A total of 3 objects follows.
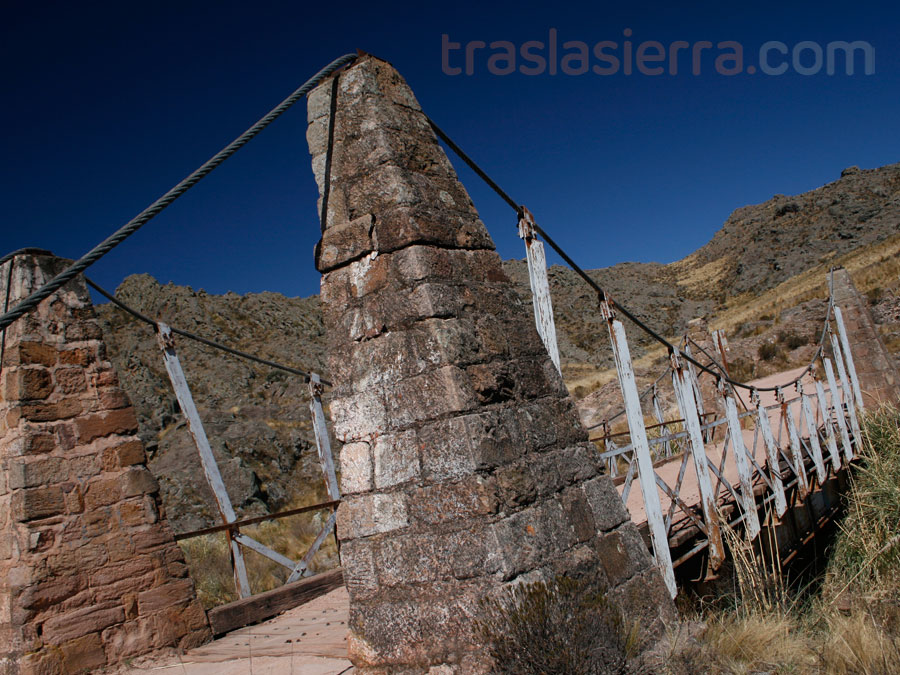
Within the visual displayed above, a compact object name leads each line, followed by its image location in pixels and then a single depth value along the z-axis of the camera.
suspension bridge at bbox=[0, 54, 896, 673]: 2.66
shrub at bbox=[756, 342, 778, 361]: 22.30
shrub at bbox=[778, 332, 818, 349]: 22.44
